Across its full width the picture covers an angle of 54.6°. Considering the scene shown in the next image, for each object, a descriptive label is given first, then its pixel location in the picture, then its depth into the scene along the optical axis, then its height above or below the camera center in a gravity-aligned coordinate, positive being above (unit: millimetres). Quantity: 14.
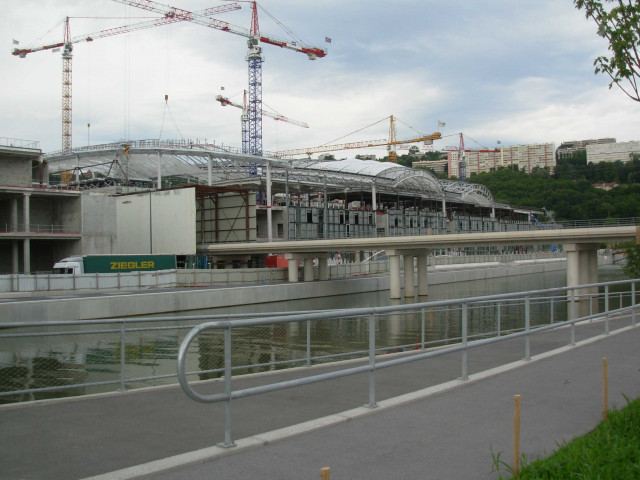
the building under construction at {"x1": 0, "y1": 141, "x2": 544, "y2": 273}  64312 +6313
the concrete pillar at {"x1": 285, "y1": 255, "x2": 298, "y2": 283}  68625 -2026
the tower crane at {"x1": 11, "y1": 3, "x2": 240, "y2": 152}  161125 +49638
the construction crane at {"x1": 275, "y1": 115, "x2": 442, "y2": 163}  193350 +33519
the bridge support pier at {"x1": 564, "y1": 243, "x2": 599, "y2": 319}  55094 -1455
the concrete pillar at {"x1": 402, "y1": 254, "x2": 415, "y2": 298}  67875 -3092
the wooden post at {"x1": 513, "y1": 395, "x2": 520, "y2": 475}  5941 -1966
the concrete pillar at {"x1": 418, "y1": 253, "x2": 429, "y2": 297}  70688 -3276
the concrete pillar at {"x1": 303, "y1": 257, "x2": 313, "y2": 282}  70312 -2317
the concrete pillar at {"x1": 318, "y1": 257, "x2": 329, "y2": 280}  71688 -2153
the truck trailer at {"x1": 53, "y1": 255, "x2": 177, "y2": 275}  54656 -1104
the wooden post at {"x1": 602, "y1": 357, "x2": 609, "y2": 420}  7844 -1960
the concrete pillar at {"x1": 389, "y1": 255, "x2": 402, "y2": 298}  65688 -2810
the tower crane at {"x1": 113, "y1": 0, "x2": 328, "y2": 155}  150625 +46219
